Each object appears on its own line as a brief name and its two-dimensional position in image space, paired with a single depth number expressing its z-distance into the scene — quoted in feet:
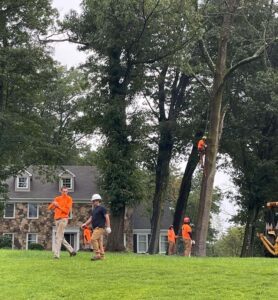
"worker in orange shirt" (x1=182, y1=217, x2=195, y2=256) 83.71
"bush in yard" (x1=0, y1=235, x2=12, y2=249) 155.14
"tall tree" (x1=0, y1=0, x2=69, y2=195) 116.67
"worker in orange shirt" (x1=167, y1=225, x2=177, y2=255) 100.42
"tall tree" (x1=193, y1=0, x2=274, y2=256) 83.61
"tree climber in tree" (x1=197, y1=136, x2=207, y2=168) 81.61
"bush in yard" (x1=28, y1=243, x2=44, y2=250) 151.12
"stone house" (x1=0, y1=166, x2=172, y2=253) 174.19
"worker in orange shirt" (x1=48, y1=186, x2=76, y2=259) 56.29
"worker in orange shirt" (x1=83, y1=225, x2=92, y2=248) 104.16
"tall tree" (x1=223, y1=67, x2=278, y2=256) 119.96
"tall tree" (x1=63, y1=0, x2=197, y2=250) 89.86
